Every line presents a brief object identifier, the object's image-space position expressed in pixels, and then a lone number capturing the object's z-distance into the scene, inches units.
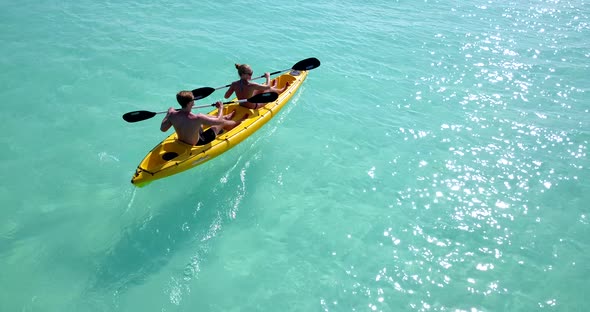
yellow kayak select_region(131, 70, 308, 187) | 238.9
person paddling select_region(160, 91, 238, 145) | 238.8
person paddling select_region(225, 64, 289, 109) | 295.3
